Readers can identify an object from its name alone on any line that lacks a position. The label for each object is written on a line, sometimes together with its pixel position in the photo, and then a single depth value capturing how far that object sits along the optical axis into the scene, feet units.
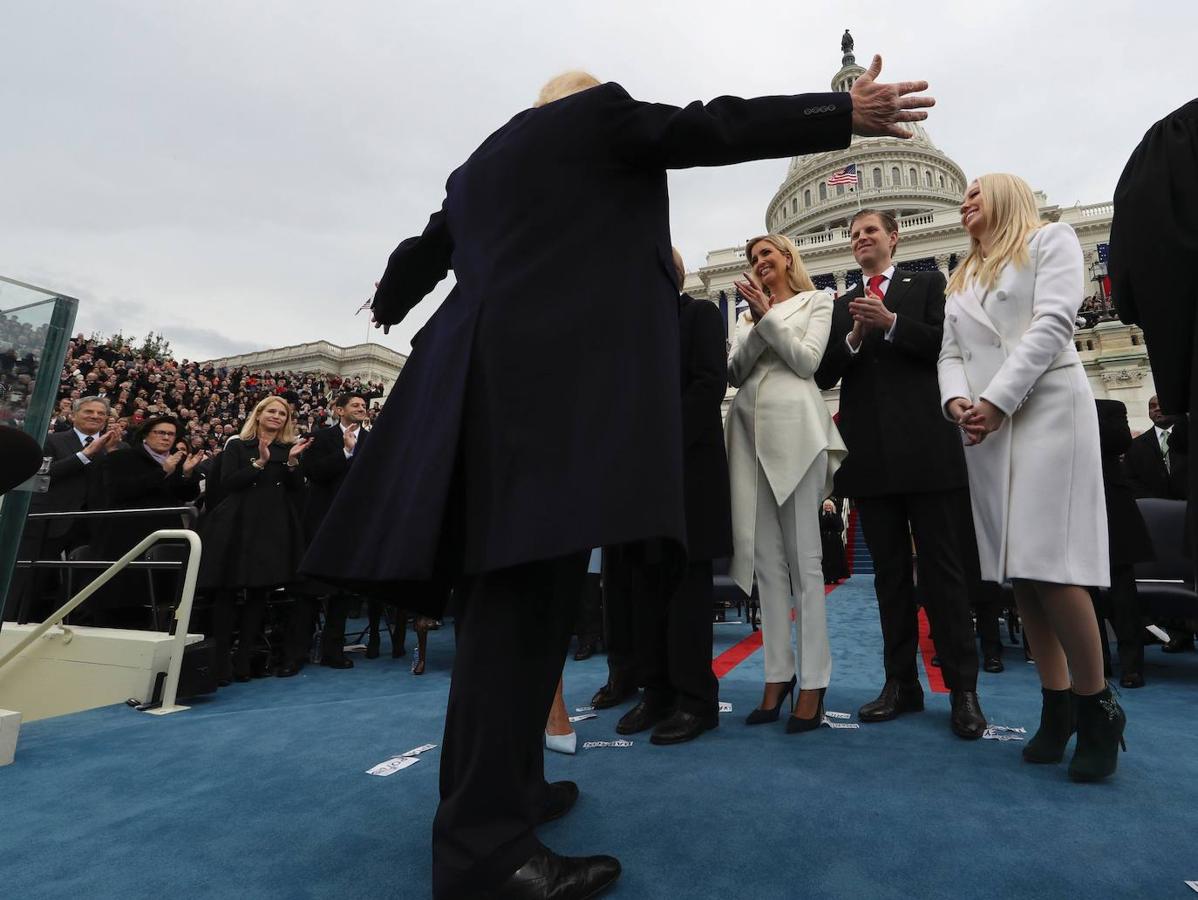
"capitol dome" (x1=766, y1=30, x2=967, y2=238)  163.02
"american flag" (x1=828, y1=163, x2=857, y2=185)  90.17
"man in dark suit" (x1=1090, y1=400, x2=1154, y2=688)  11.17
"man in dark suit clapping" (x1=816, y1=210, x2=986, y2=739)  7.73
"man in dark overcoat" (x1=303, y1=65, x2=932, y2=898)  3.48
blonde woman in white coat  5.61
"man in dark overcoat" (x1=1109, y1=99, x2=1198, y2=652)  3.54
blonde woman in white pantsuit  7.65
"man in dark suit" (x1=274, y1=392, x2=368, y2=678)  13.85
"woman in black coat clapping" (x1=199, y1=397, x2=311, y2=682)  13.12
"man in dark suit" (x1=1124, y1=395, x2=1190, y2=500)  15.57
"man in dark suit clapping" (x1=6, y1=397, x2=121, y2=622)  14.08
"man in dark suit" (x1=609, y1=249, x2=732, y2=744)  7.44
